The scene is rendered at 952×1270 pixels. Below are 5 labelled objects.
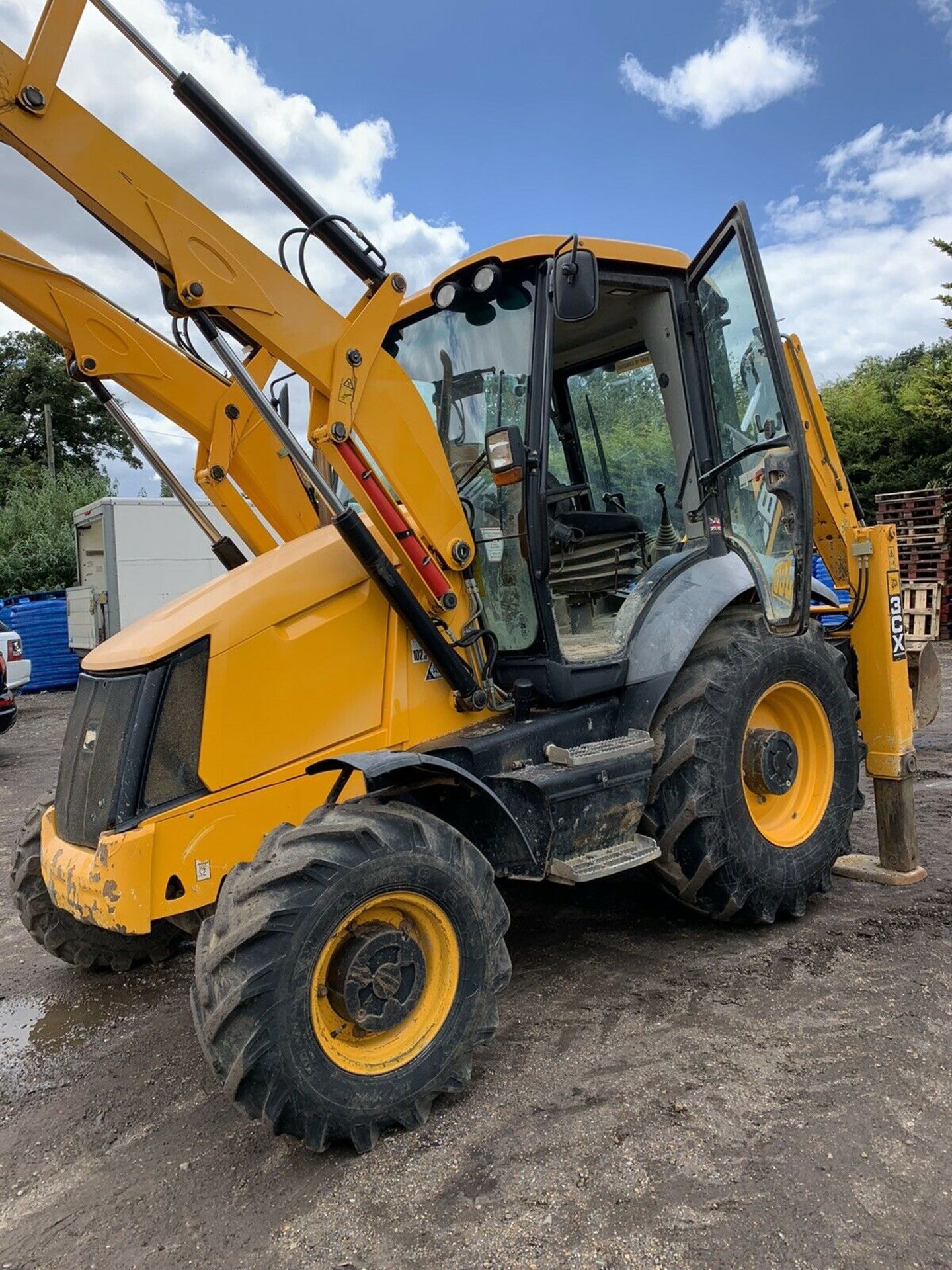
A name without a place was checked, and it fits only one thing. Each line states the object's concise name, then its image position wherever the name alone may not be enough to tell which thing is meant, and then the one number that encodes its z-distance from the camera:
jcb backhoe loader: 2.69
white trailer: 13.21
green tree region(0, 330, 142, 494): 34.34
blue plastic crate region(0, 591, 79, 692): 14.76
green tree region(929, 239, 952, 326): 18.61
